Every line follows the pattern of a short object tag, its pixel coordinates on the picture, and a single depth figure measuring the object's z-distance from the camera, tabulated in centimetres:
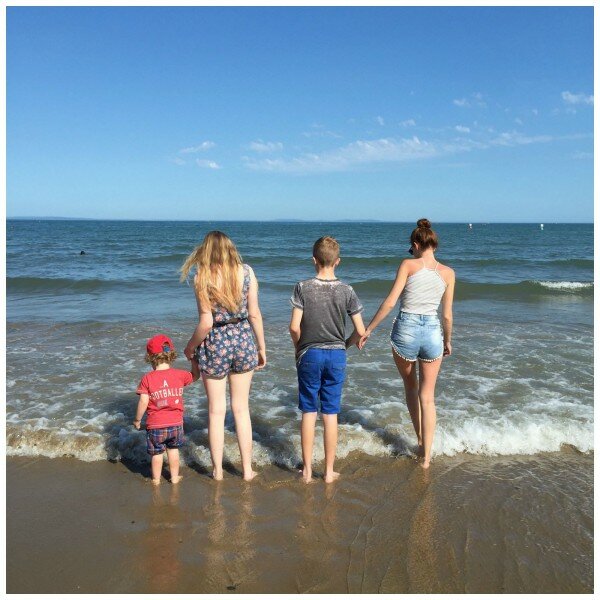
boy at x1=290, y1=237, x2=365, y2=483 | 371
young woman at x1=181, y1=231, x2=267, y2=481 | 352
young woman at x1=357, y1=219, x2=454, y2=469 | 401
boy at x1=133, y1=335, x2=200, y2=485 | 386
